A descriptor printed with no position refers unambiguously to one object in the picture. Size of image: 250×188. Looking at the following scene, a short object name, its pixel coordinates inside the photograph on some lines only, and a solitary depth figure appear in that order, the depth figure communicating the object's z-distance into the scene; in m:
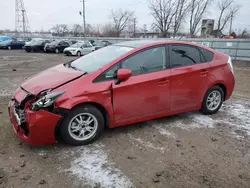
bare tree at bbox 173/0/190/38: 47.17
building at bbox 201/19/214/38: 40.58
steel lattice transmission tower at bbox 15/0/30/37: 71.46
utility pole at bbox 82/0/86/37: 42.34
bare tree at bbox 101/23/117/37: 63.56
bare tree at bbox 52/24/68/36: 86.88
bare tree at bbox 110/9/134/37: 70.14
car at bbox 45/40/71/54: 25.39
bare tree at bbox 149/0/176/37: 48.48
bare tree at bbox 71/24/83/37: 79.18
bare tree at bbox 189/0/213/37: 49.11
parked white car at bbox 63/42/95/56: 22.30
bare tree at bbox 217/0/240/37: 57.94
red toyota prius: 3.29
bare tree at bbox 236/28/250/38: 50.04
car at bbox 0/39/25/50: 29.57
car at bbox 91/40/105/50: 25.21
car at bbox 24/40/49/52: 26.03
